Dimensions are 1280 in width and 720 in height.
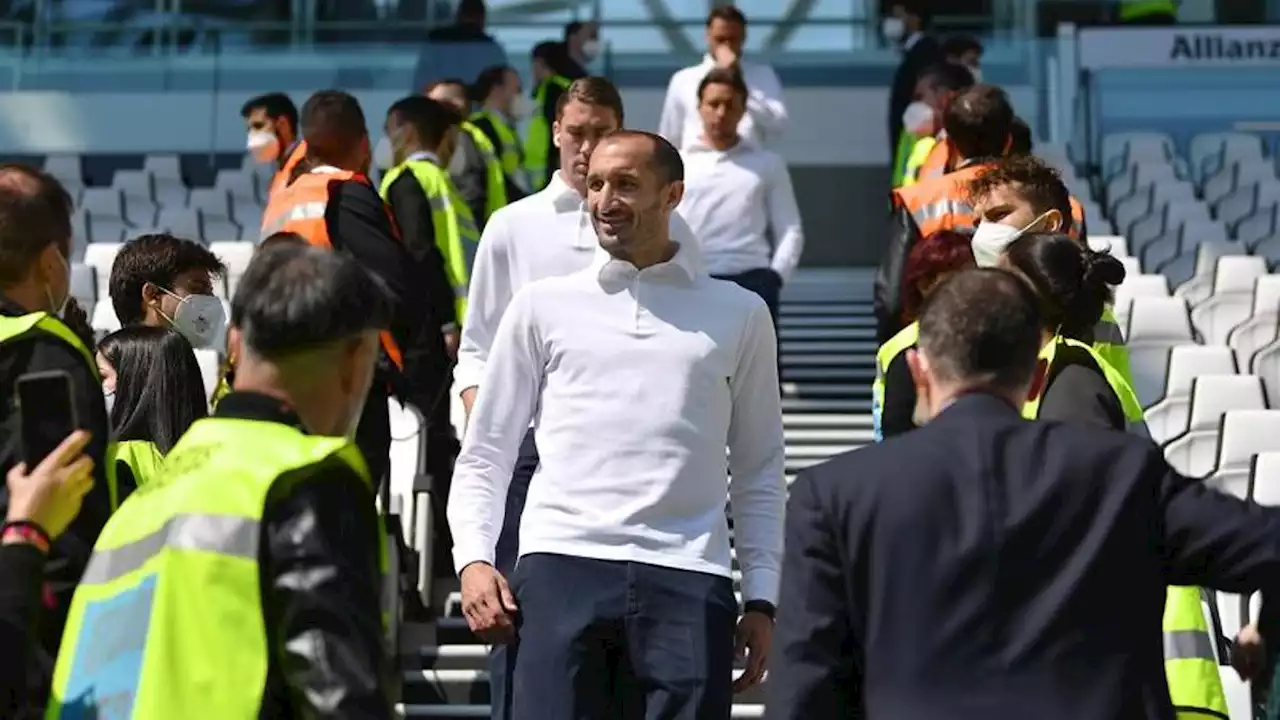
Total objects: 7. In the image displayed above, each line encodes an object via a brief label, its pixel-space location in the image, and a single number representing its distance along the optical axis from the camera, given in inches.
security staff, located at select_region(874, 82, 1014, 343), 554.9
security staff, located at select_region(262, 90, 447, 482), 570.9
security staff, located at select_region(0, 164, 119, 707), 299.0
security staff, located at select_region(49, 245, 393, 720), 255.8
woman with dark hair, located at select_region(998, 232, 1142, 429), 365.4
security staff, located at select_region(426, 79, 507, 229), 800.3
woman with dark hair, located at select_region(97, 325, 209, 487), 396.2
